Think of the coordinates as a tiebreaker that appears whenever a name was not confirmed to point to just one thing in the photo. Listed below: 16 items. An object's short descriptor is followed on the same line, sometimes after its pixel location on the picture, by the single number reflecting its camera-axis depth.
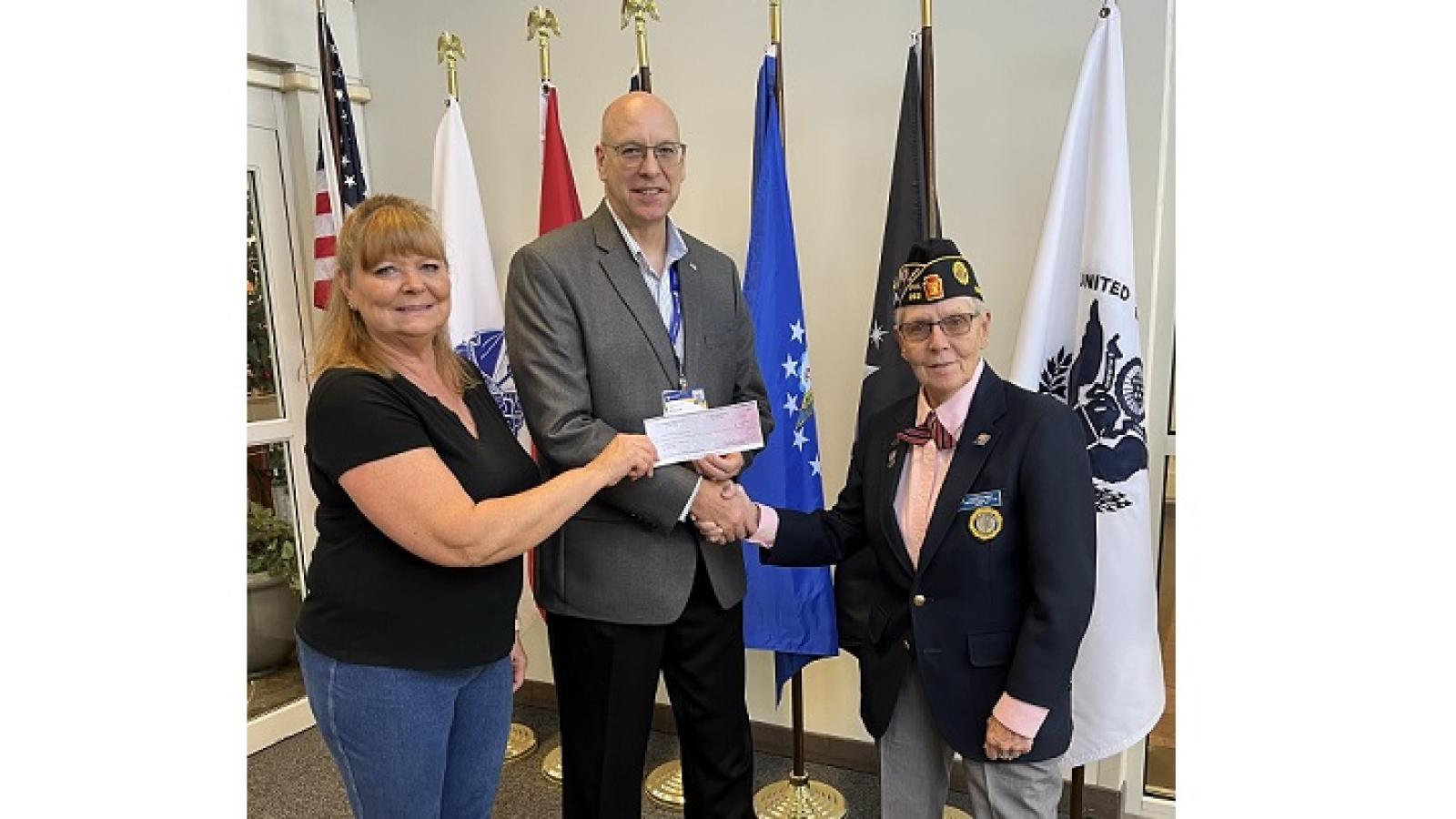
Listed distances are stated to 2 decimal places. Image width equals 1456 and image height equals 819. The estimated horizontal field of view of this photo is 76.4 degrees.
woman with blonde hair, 1.44
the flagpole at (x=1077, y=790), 2.50
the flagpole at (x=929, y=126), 2.48
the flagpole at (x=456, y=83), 3.15
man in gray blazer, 1.96
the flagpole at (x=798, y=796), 2.89
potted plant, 3.65
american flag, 3.16
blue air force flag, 2.71
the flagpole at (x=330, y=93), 3.14
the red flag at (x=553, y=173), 3.08
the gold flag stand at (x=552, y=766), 3.18
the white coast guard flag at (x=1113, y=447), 2.29
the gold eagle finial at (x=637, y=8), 2.72
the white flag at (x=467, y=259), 3.16
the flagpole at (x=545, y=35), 2.96
